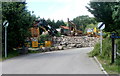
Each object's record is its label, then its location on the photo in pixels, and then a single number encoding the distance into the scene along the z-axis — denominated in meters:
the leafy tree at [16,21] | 17.45
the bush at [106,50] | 13.43
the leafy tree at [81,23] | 64.69
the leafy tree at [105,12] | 13.61
